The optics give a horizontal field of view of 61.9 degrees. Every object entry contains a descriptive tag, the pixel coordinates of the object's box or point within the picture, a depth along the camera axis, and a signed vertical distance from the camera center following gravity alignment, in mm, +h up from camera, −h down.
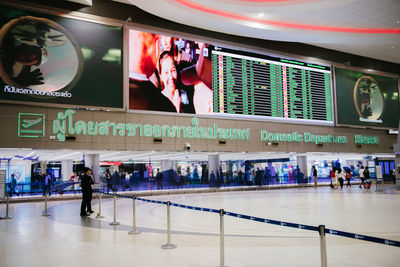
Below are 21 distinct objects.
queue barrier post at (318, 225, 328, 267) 3705 -981
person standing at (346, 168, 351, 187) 26325 -1334
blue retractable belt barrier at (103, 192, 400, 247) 3163 -828
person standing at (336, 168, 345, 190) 24091 -1249
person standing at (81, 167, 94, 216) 11547 -1094
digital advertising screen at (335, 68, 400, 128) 25344 +4684
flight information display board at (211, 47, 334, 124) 20219 +4749
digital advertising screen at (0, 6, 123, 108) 14406 +4649
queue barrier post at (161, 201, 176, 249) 6572 -1698
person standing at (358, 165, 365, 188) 24775 -1113
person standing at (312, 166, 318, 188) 26984 -1341
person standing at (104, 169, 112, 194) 21538 -1163
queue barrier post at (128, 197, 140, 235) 8032 -1738
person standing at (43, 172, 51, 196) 19297 -1294
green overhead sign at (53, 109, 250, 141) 15609 +1604
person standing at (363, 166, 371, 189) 22953 -1449
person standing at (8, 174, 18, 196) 19289 -1459
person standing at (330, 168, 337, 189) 24739 -1506
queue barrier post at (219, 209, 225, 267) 5145 -1314
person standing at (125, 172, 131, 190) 22766 -1638
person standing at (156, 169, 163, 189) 23500 -1397
